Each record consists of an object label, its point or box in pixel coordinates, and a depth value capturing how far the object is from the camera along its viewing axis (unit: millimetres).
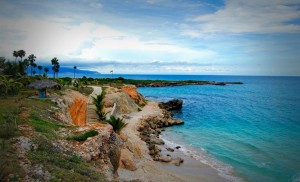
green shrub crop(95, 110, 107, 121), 30856
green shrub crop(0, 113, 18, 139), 12500
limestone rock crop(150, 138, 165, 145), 31250
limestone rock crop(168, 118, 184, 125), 44328
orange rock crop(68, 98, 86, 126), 26247
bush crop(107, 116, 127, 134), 25997
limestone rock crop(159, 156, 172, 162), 24955
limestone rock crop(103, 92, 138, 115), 44622
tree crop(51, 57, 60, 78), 85750
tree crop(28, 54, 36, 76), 82062
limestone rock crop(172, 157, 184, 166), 24464
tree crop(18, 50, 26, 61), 68750
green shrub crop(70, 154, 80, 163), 12436
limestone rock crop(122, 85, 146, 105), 57312
